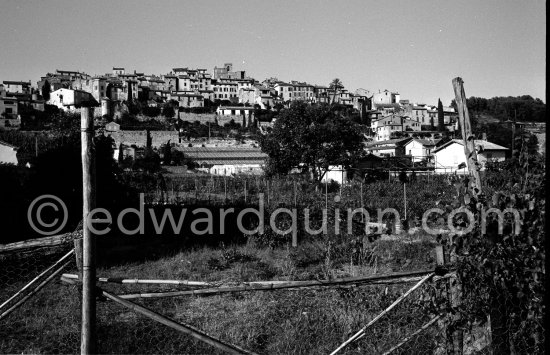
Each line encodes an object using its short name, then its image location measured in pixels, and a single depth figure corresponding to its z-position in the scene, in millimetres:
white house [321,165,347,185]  33344
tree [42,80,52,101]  85144
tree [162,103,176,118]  83738
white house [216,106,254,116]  86438
